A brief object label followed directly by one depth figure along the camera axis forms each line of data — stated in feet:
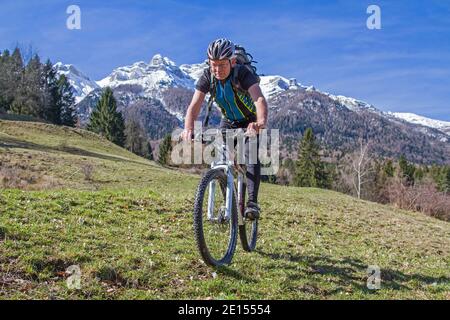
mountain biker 26.53
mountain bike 25.64
